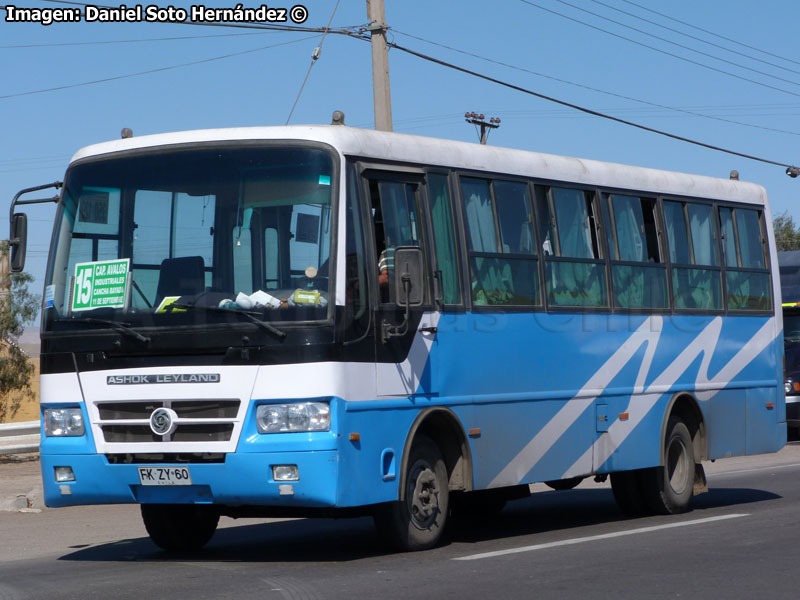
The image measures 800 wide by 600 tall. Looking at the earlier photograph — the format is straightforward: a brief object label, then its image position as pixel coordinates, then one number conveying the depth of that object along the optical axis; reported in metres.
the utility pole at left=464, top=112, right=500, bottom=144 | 41.09
